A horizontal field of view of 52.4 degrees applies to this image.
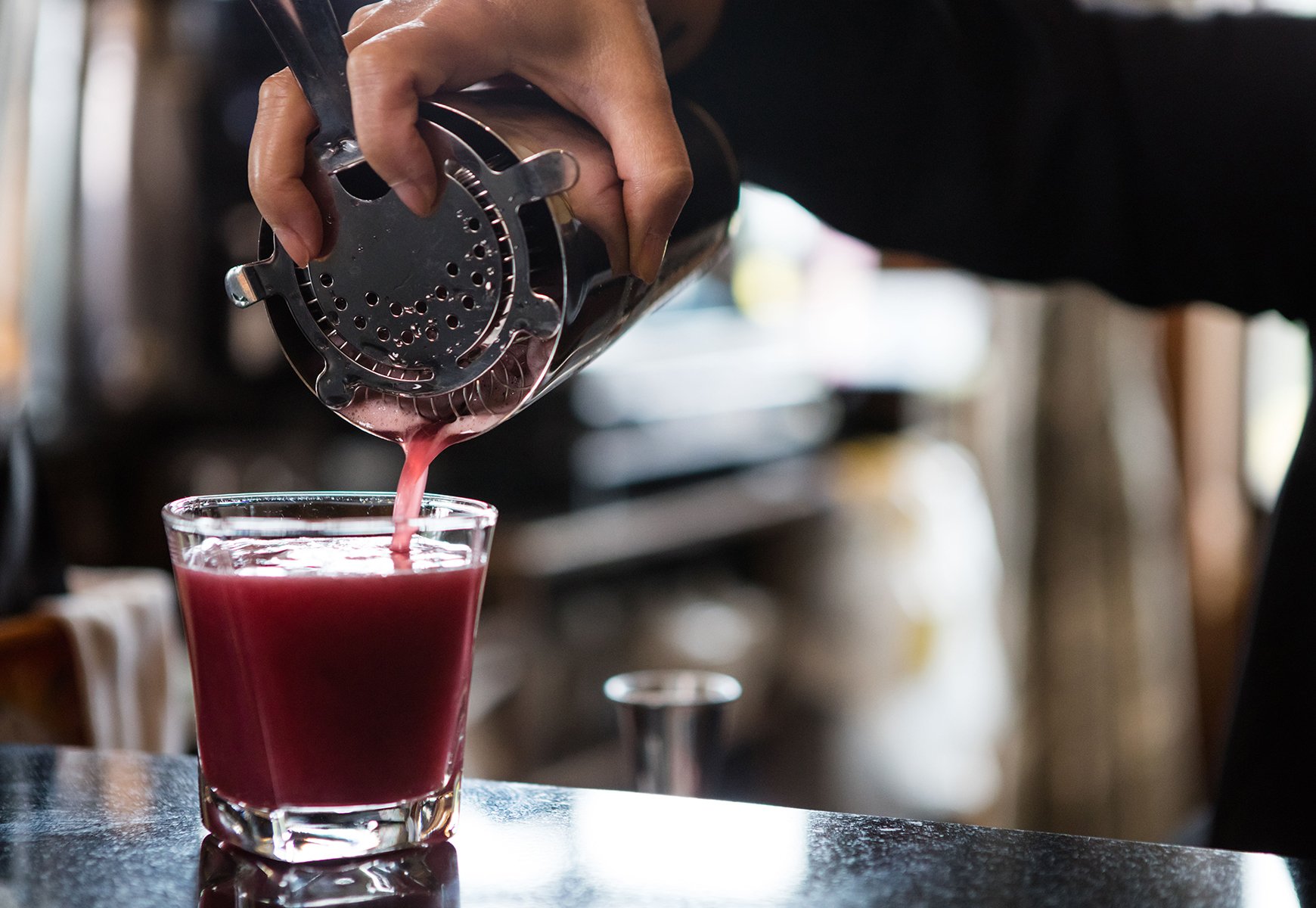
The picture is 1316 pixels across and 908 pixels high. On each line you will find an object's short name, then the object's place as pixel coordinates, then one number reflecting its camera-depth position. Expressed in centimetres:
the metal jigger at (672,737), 85
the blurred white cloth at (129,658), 113
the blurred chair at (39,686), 104
